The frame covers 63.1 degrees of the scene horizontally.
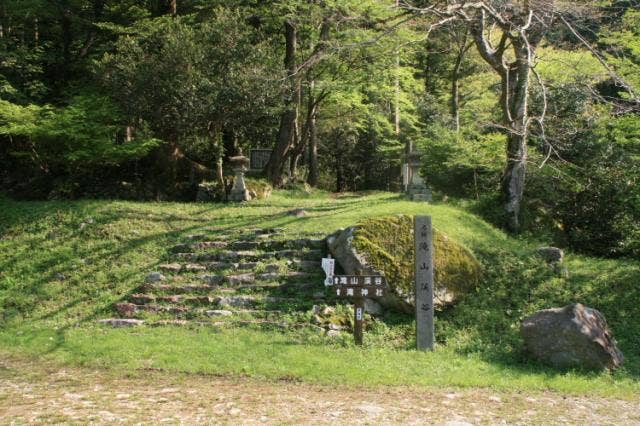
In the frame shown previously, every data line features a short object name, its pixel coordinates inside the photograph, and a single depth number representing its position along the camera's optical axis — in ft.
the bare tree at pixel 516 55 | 40.65
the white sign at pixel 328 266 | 32.83
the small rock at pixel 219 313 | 31.81
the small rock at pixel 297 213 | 48.05
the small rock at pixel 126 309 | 33.09
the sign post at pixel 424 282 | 27.91
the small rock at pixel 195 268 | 37.63
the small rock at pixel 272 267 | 36.42
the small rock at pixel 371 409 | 19.31
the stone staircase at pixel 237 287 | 31.48
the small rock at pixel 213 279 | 35.81
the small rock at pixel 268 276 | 35.42
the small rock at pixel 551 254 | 38.96
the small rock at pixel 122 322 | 31.60
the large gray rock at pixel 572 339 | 25.13
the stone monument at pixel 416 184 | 53.93
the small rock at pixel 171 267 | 37.73
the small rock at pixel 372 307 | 31.63
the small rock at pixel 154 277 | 36.35
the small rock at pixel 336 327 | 29.89
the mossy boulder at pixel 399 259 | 31.76
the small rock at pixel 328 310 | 31.07
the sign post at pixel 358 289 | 27.91
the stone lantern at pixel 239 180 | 57.52
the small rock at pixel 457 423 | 18.44
